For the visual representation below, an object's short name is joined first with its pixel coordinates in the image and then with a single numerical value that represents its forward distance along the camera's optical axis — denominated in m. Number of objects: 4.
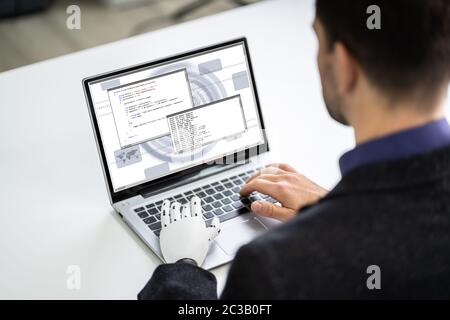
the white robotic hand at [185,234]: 1.80
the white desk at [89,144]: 1.83
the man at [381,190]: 1.41
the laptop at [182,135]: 1.93
